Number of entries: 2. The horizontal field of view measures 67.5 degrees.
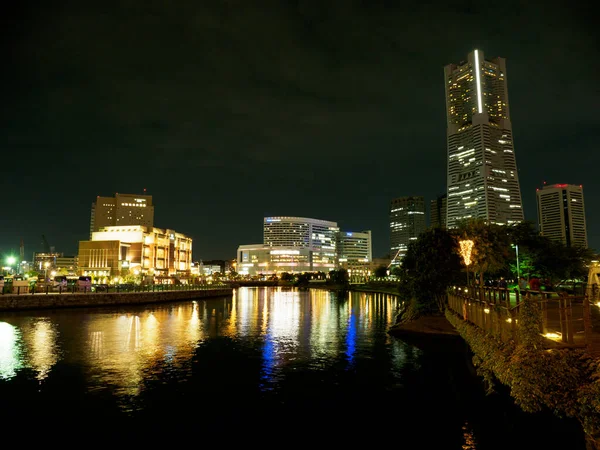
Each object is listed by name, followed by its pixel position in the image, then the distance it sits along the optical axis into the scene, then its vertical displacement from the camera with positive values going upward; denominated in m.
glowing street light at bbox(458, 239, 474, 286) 34.06 +1.68
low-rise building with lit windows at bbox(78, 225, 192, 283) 154.25 +7.82
